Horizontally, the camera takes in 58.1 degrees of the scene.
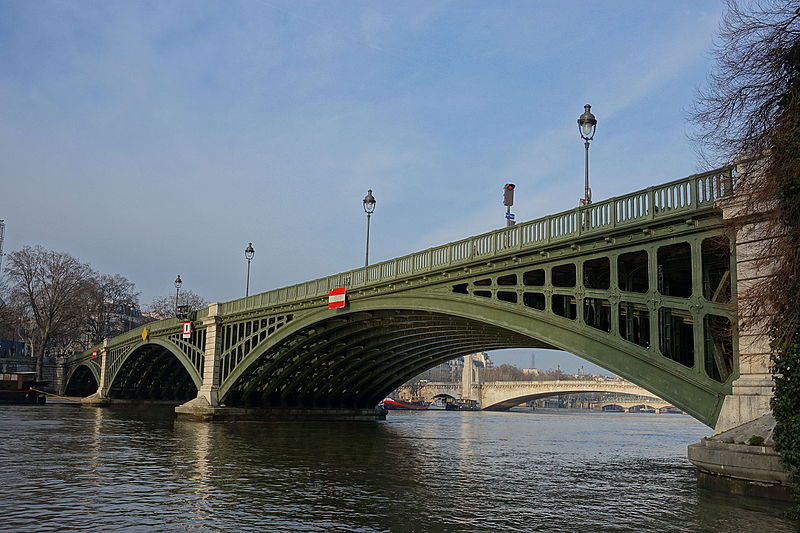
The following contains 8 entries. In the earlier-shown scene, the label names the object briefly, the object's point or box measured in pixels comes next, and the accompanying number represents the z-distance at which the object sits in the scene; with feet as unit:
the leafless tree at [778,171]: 46.24
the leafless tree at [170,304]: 396.30
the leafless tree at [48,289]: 305.53
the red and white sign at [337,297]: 130.82
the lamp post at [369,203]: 136.05
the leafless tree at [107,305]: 340.84
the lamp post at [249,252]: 195.72
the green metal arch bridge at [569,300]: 65.82
